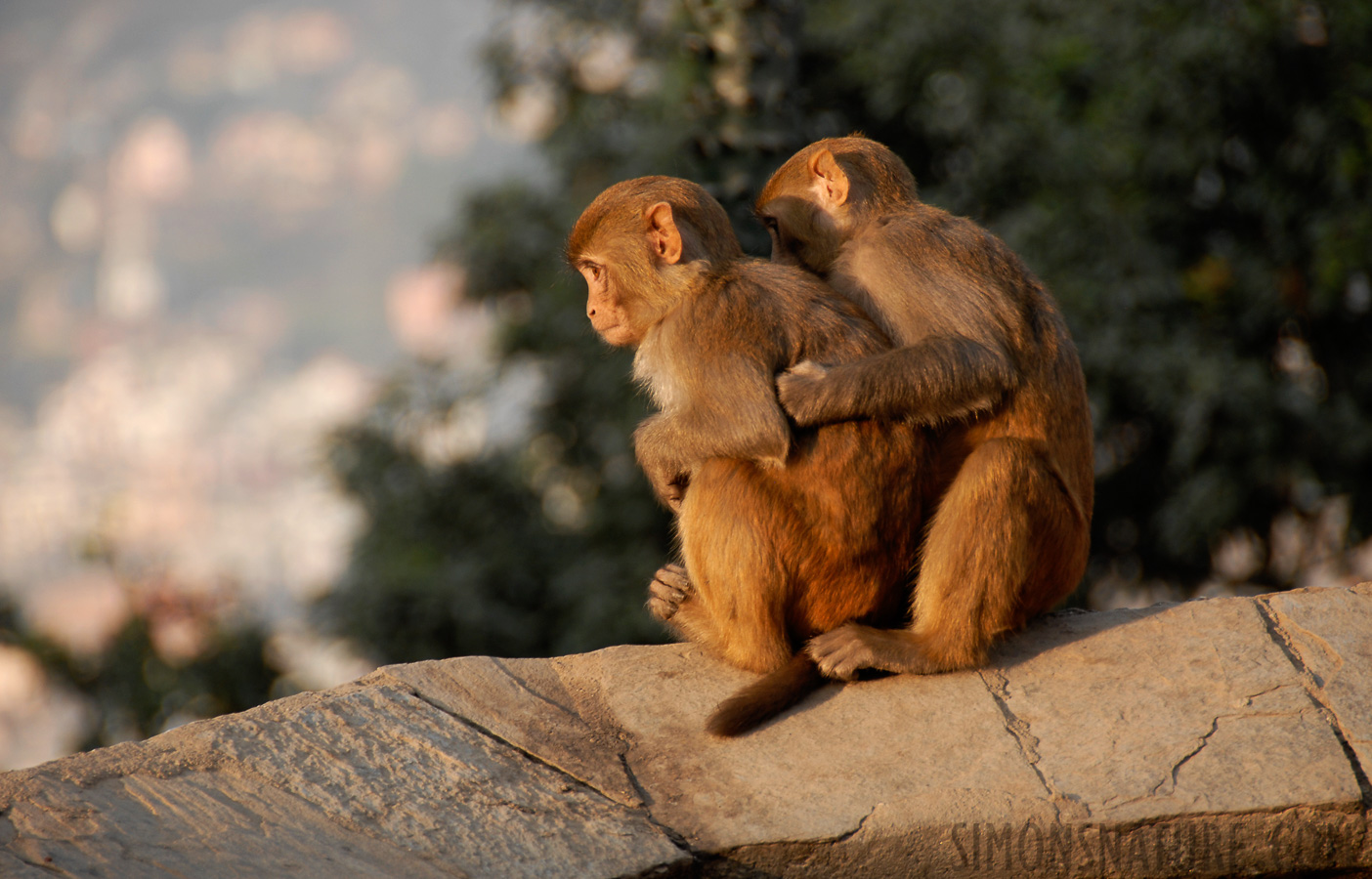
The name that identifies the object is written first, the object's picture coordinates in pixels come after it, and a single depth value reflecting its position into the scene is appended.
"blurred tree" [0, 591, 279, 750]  18.36
